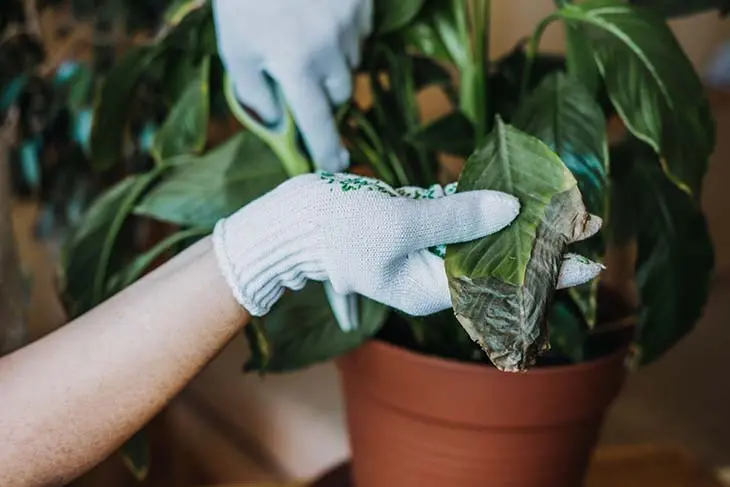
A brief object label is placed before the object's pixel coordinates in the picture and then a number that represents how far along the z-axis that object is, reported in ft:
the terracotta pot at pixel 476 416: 2.20
